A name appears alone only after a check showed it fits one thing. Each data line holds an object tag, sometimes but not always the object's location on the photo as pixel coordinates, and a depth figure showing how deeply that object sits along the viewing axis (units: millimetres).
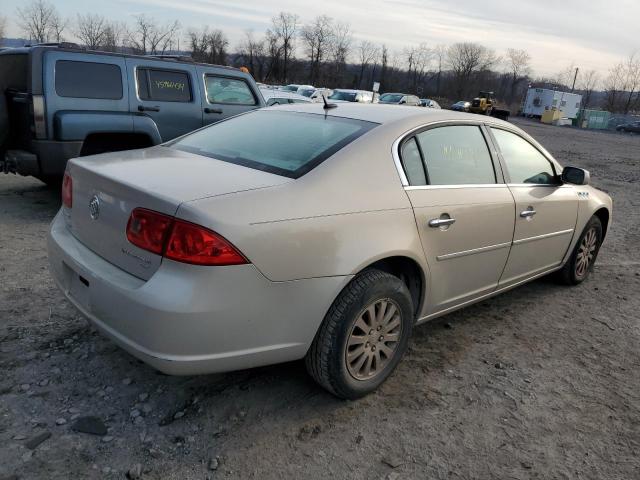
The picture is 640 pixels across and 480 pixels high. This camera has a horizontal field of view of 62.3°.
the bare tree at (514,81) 100812
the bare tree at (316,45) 79438
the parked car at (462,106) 46125
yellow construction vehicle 47722
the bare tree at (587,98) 93081
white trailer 60594
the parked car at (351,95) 27223
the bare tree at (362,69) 81144
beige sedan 2242
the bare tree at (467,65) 91388
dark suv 5738
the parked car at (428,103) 33700
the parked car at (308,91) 29541
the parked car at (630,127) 51219
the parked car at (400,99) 33250
